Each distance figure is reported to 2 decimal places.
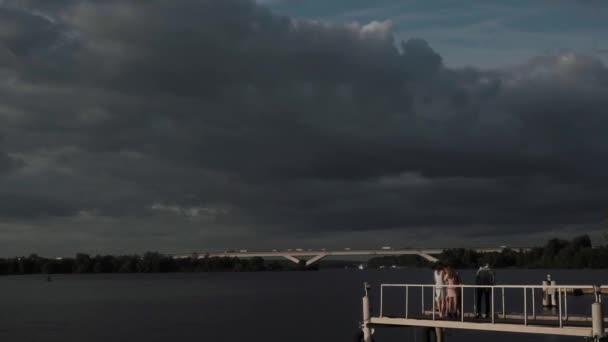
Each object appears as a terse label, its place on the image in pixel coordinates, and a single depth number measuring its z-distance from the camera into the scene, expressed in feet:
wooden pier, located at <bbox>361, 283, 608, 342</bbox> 80.98
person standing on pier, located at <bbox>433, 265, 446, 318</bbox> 100.68
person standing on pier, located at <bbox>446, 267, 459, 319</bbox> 99.45
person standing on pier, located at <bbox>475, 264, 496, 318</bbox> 102.37
